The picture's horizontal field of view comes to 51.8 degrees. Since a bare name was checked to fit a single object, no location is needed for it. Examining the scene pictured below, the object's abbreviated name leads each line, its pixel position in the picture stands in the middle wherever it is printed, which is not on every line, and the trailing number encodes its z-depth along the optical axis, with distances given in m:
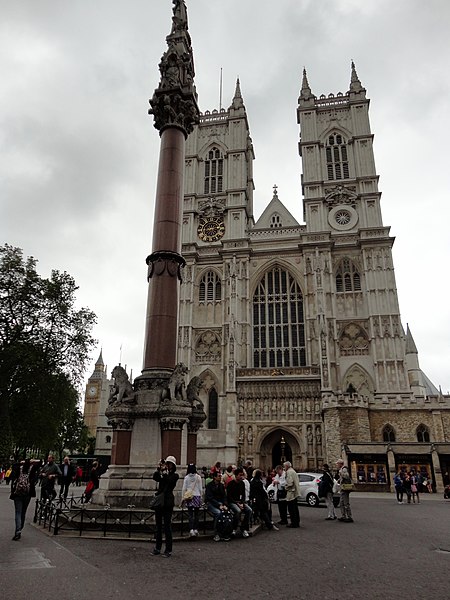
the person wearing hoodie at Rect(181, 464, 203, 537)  9.07
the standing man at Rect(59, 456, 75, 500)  15.85
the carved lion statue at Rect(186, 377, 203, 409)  12.95
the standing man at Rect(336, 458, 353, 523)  12.59
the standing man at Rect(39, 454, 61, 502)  13.19
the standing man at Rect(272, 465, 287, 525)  11.85
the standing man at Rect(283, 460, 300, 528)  11.28
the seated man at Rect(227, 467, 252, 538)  9.80
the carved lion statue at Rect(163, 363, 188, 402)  11.95
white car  19.48
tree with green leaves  27.31
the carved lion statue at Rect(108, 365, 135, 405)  12.22
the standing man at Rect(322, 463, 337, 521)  13.32
